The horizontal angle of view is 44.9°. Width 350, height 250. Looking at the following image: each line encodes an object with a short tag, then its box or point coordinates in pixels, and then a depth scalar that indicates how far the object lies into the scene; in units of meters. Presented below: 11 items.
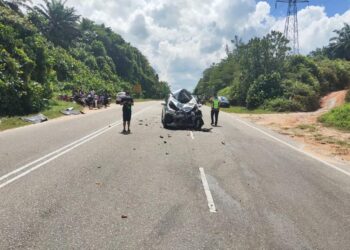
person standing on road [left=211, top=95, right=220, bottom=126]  23.11
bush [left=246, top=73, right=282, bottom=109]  47.06
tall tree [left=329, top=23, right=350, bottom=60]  83.56
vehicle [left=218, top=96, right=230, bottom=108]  53.00
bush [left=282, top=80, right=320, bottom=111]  44.50
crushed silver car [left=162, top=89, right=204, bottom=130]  20.38
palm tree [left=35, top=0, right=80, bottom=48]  61.53
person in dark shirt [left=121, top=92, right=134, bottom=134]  18.02
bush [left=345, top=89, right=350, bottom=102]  39.20
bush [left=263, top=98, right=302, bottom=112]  42.91
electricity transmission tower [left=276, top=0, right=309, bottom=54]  58.22
